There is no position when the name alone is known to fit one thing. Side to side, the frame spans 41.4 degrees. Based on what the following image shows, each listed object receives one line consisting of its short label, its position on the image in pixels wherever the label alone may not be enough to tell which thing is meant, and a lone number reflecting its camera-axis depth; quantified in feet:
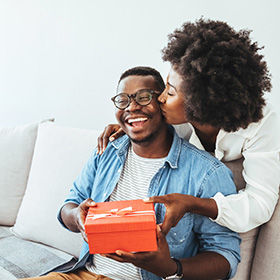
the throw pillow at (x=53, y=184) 5.57
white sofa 5.07
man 3.72
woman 3.36
